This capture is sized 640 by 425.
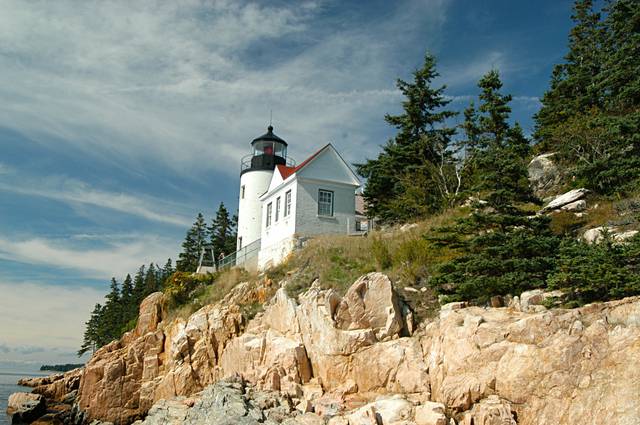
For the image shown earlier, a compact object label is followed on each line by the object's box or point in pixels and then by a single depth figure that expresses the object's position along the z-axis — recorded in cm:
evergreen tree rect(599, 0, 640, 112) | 2272
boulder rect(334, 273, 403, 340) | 1419
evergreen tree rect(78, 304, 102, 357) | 5656
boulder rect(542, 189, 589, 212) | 1752
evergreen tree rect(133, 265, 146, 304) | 5520
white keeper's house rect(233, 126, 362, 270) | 2484
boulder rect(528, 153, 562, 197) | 2136
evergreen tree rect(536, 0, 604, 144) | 2638
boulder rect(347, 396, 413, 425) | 1130
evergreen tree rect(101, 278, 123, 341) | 5322
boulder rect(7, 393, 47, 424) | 2638
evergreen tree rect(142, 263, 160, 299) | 5388
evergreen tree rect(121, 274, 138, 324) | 5250
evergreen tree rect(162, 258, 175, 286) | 5843
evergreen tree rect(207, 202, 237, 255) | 5234
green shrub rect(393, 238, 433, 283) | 1622
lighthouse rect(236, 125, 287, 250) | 3095
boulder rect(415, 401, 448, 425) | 1057
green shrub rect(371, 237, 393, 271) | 1781
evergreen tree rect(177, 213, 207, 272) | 5359
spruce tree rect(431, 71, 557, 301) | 1316
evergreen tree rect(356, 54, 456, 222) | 2566
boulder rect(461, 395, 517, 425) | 1001
